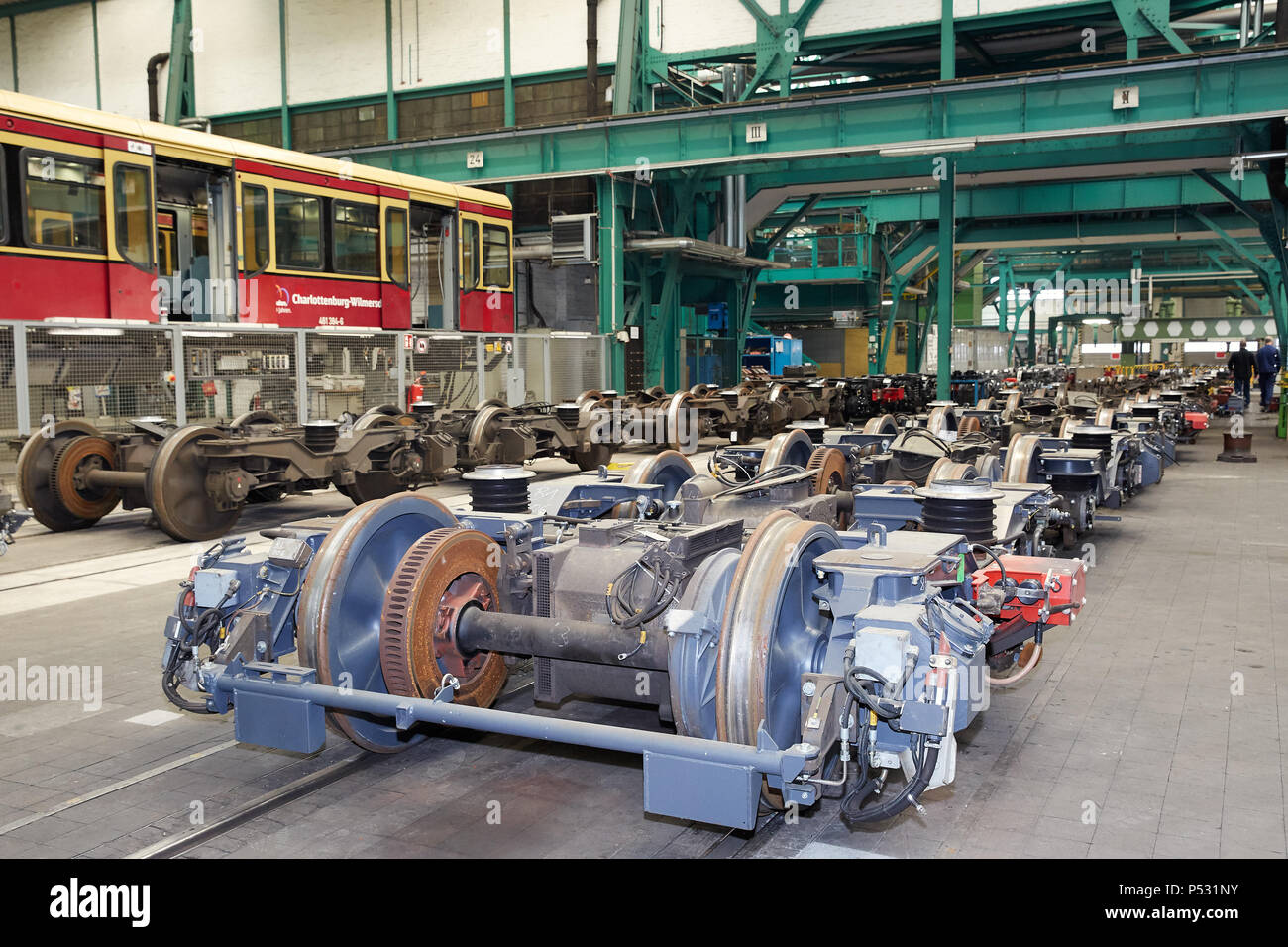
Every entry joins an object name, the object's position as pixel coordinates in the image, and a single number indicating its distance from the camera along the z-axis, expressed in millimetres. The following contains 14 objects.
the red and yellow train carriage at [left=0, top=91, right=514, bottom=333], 10352
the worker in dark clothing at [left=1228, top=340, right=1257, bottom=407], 27516
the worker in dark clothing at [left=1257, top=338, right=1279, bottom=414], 29141
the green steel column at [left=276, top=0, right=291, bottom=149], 23672
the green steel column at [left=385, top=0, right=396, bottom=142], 22469
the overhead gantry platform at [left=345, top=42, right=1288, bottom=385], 15031
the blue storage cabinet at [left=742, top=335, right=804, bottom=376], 28828
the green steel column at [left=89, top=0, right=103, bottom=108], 25734
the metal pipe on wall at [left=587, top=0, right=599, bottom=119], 20281
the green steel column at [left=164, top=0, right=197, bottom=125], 24266
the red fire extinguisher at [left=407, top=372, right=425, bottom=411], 14281
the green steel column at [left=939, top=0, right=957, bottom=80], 17000
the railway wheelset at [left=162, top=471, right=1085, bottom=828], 3137
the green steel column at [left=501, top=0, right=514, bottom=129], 20939
